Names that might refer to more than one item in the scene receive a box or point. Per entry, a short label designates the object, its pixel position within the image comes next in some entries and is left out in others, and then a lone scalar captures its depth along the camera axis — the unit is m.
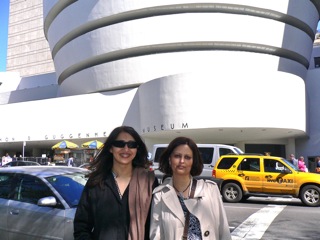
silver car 4.91
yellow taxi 12.52
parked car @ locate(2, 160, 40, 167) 21.94
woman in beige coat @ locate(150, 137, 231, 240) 2.70
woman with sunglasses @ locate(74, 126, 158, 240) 2.84
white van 15.55
